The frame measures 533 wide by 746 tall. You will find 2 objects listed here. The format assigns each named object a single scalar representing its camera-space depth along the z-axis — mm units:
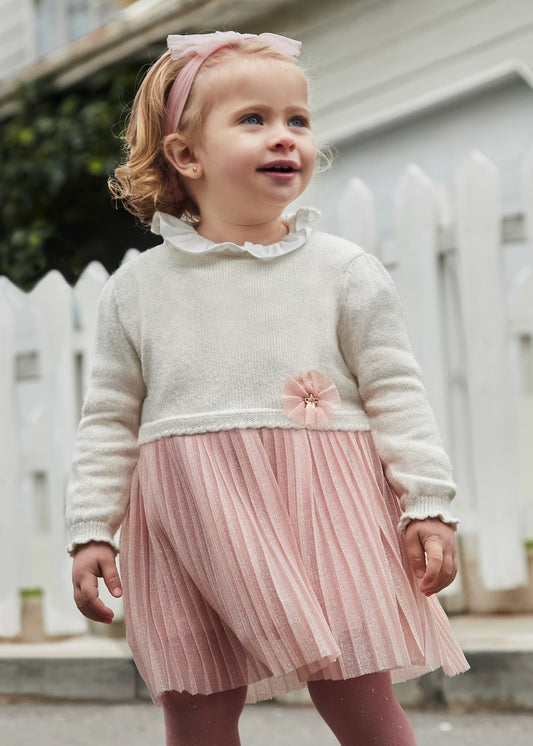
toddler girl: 1648
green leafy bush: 8680
